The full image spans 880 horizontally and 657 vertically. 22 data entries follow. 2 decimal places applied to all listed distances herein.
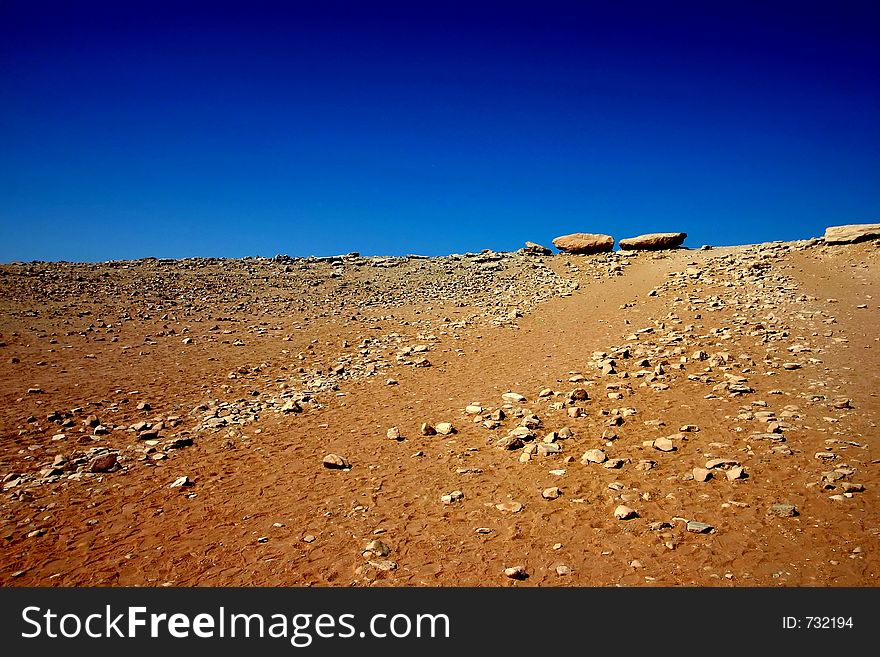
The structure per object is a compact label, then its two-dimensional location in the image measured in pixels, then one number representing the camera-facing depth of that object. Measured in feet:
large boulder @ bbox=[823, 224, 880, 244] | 71.00
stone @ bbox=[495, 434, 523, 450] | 22.70
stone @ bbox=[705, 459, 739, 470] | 18.76
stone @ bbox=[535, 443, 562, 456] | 21.63
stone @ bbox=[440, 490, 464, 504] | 18.34
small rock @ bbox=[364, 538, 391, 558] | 14.98
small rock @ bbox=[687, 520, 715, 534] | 14.85
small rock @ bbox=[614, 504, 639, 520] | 16.07
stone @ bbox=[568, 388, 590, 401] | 28.09
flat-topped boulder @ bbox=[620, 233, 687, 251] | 95.76
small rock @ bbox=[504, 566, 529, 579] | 13.53
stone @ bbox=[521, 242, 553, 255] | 105.82
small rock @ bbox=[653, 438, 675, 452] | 20.75
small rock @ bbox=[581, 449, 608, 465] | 20.30
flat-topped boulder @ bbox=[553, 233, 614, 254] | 98.48
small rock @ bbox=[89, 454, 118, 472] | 21.84
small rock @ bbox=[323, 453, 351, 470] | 21.88
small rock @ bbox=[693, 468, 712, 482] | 18.01
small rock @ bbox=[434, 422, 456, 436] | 25.31
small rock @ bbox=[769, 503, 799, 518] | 15.33
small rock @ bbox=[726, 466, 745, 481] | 17.85
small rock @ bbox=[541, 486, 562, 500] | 17.92
